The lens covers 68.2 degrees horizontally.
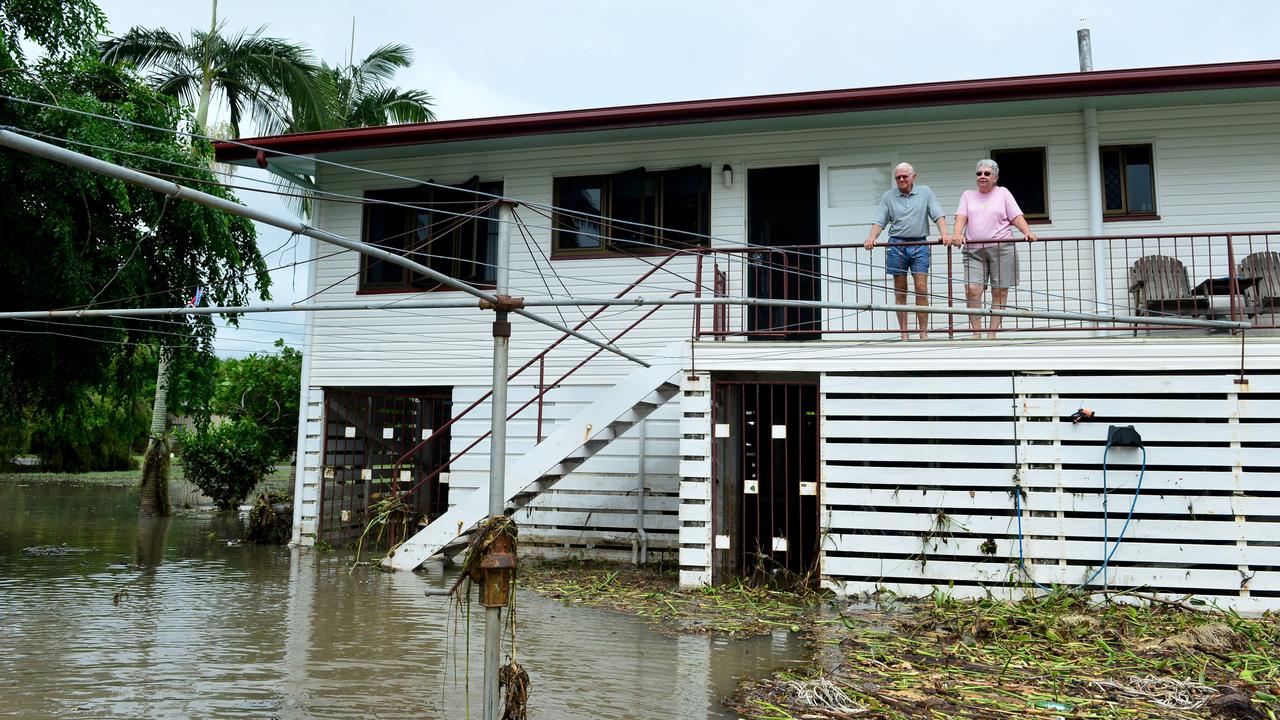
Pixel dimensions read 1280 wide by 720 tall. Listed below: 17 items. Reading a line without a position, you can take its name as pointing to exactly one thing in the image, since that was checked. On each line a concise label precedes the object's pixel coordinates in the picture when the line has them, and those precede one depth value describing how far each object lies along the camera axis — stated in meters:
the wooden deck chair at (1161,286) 9.81
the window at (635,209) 12.84
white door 11.91
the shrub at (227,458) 18.31
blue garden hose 8.89
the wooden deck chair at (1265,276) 9.41
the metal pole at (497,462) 4.63
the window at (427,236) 13.76
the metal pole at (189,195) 4.00
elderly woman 9.74
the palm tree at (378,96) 25.83
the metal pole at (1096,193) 11.21
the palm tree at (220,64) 22.30
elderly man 9.90
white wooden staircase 10.23
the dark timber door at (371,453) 14.12
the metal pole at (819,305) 6.84
